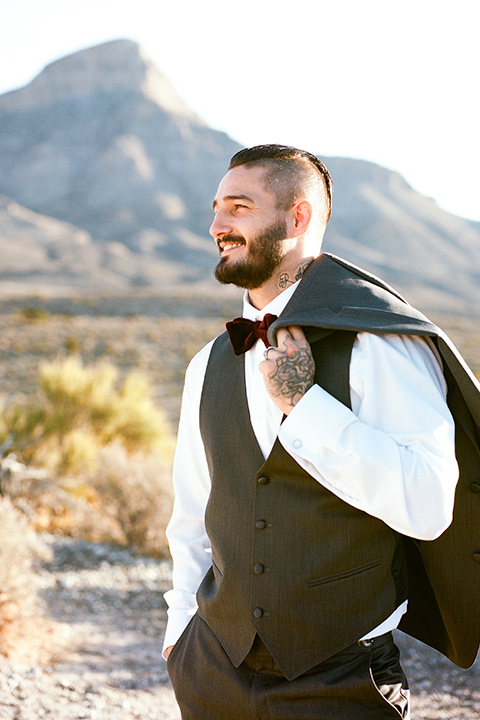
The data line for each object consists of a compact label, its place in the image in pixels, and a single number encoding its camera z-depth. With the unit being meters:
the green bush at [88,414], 8.16
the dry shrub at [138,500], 6.27
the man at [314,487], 1.59
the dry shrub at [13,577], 4.18
